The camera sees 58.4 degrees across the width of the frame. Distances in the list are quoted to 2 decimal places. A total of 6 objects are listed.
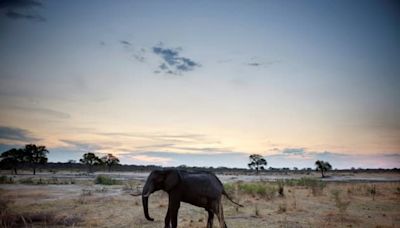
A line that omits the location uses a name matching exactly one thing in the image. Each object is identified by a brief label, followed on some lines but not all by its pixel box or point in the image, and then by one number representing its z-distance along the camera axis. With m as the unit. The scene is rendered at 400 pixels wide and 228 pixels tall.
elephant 12.21
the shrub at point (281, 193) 24.73
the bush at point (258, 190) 24.33
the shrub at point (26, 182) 36.29
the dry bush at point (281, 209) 17.49
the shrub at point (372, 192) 26.97
